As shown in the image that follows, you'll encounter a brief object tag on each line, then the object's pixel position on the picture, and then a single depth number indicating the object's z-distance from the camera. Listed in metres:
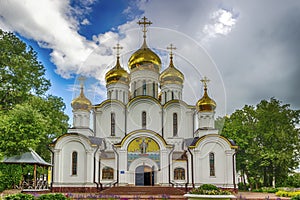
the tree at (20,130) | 19.48
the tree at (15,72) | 22.20
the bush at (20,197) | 11.73
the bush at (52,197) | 12.46
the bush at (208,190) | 14.32
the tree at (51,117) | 23.82
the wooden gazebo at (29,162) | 20.76
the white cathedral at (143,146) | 25.73
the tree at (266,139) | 29.72
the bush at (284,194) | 20.56
